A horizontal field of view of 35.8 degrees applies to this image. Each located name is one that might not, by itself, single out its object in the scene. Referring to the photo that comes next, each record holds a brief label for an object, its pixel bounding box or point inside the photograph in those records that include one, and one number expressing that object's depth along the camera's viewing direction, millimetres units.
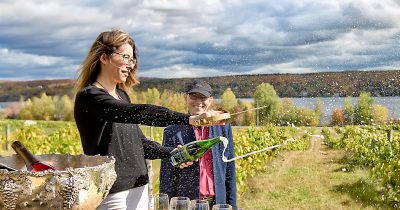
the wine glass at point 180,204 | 2145
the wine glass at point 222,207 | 2048
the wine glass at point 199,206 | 2145
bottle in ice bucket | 1820
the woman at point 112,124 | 2262
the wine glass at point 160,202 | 2221
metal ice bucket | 1467
